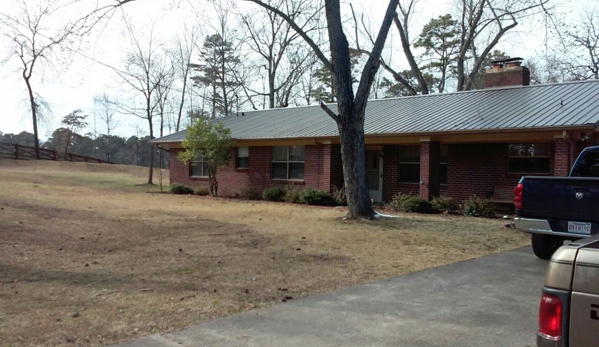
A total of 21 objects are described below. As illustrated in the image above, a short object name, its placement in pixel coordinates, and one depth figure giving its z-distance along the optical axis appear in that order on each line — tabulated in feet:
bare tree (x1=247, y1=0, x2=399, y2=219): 43.86
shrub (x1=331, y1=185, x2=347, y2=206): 61.01
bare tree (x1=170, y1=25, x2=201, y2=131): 139.54
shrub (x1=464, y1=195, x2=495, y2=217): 50.62
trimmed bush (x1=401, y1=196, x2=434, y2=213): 53.78
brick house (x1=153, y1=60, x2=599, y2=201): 49.29
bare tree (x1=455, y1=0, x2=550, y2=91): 88.79
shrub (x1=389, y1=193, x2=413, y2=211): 55.32
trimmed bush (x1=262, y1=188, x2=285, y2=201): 67.87
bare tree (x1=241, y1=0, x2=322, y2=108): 121.33
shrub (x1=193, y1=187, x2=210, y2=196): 79.77
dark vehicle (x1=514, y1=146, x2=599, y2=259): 24.03
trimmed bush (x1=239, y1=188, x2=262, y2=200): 72.28
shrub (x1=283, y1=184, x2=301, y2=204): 64.49
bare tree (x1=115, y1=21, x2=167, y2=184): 114.32
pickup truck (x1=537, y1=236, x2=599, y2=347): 8.14
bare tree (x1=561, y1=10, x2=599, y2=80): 98.07
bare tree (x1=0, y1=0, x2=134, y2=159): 135.56
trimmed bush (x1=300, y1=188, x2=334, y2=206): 61.26
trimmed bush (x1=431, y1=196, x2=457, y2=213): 52.95
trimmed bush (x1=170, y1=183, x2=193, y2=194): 81.97
